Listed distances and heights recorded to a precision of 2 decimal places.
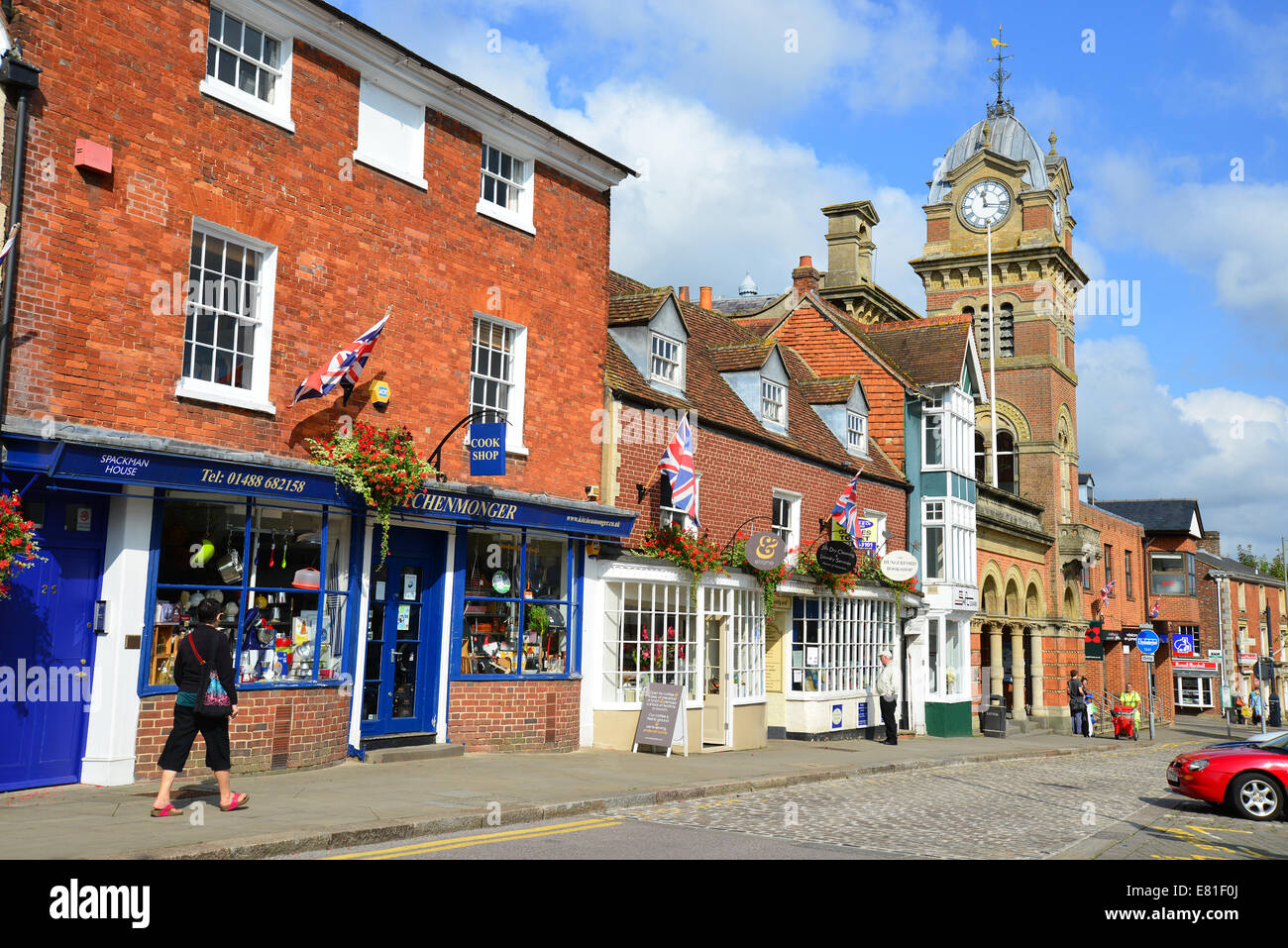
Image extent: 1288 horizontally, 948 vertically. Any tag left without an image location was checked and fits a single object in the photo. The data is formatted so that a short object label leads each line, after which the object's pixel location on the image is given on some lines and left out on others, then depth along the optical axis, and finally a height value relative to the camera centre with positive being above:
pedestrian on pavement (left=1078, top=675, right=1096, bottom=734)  33.47 -2.41
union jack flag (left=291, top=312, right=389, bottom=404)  12.47 +2.89
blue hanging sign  14.27 +2.27
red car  13.36 -1.77
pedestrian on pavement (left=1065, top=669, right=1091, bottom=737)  33.16 -2.23
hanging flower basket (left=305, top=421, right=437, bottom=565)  12.79 +1.87
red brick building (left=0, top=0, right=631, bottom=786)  10.77 +3.03
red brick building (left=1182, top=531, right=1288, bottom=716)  57.62 +0.65
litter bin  28.66 -2.34
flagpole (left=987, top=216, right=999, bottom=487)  39.50 +8.79
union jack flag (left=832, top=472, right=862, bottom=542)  23.27 +2.53
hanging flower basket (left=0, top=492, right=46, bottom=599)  9.61 +0.67
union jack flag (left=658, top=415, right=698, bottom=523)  17.30 +2.44
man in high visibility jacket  32.62 -1.95
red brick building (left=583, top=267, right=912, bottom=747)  17.41 +1.98
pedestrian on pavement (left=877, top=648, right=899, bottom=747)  22.28 -1.35
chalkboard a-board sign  16.55 -1.37
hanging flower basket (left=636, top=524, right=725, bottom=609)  17.55 +1.25
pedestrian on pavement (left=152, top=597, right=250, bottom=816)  9.25 -0.80
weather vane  51.53 +24.92
